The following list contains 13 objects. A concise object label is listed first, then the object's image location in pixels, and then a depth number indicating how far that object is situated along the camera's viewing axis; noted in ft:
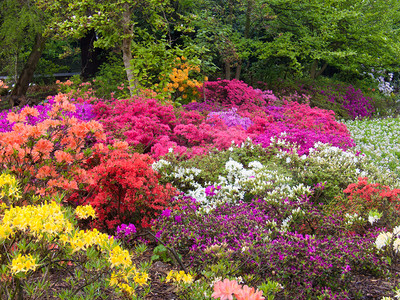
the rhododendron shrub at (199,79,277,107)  32.73
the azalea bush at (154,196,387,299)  8.31
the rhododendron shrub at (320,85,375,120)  42.86
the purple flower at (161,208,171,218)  10.51
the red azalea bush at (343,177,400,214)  10.93
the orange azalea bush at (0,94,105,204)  8.41
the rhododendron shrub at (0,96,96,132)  18.71
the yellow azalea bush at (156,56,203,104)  27.50
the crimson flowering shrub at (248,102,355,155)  18.04
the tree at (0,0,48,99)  29.71
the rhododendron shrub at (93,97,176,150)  18.02
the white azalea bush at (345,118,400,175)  21.25
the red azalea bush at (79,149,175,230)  10.39
